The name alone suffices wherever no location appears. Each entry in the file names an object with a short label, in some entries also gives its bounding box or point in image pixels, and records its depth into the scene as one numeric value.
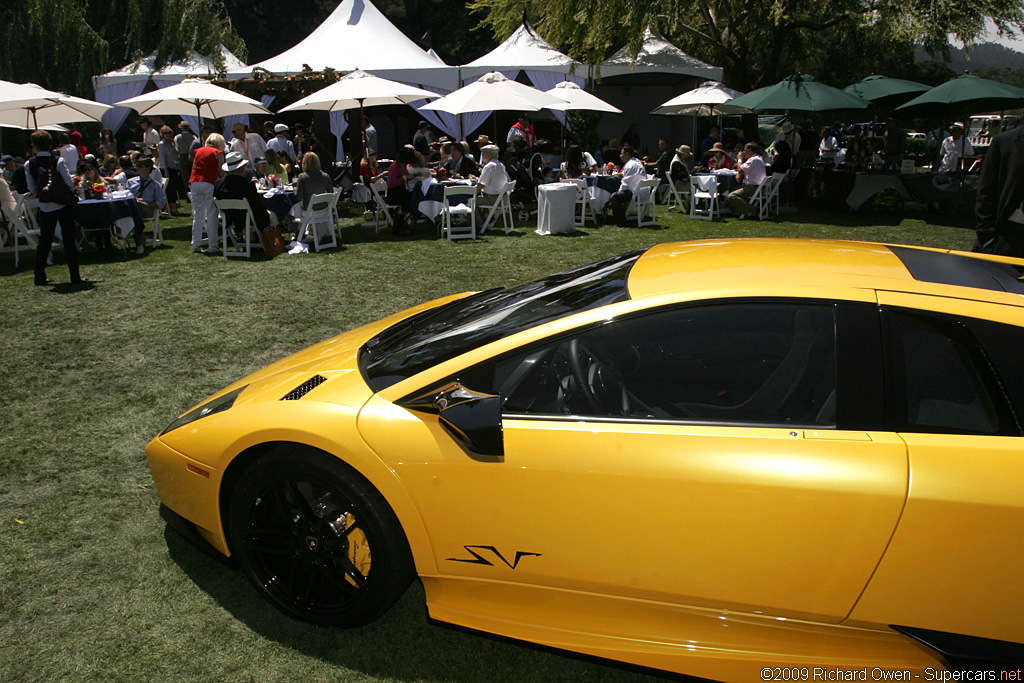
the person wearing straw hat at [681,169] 15.12
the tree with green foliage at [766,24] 17.17
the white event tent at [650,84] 19.92
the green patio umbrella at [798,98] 15.62
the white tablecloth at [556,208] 12.32
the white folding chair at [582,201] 13.33
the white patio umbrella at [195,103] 13.45
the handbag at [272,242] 10.70
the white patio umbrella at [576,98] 15.50
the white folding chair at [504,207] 12.52
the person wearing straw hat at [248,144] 14.55
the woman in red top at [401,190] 12.52
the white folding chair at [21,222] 10.16
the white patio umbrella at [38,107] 11.73
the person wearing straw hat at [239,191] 10.42
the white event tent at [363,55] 19.72
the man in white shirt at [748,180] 14.34
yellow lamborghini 2.08
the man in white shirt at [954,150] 17.22
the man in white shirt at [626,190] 13.53
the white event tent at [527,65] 19.92
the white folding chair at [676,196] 15.26
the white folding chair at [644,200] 13.49
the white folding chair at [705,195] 14.51
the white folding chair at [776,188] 14.55
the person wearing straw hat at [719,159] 15.91
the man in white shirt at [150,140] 17.47
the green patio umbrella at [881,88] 19.07
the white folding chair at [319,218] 10.95
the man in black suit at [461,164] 14.41
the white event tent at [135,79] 21.62
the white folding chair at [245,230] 10.46
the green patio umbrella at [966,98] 16.30
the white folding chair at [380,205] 12.70
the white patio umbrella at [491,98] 13.52
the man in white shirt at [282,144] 16.47
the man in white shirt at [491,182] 12.45
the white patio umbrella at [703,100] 17.27
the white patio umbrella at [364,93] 13.80
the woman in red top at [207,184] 10.72
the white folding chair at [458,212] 11.98
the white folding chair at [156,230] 11.45
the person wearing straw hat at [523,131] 16.09
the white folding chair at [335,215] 11.38
